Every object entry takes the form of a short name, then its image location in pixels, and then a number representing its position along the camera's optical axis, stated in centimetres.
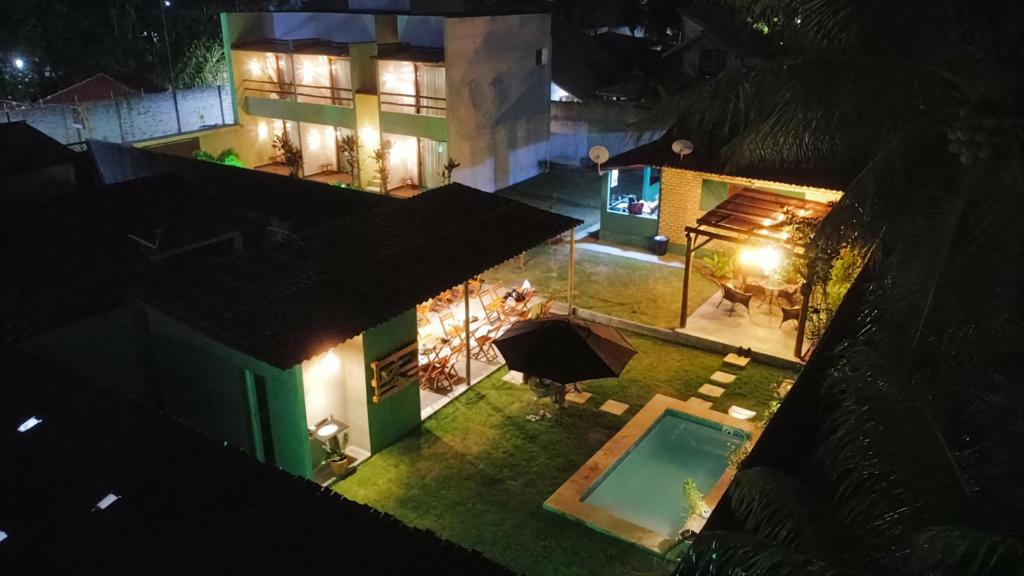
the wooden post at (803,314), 1470
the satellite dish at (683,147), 1995
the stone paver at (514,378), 1504
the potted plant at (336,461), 1207
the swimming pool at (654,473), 1111
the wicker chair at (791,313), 1603
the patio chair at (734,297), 1672
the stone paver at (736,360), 1548
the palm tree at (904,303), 527
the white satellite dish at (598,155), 2119
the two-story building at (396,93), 2723
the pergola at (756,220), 1555
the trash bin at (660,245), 2141
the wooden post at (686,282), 1645
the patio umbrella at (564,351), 1270
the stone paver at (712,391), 1448
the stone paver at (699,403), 1402
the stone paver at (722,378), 1492
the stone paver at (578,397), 1426
